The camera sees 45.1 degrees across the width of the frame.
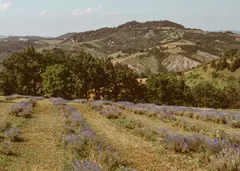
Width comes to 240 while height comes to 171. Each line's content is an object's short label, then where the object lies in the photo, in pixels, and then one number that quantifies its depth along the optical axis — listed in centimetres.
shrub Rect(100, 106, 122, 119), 2280
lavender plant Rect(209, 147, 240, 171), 853
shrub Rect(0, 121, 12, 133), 1439
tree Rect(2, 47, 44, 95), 6278
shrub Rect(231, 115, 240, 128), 1919
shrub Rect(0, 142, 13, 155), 1033
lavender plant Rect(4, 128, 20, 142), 1247
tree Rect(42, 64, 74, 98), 5450
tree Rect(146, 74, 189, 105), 6278
